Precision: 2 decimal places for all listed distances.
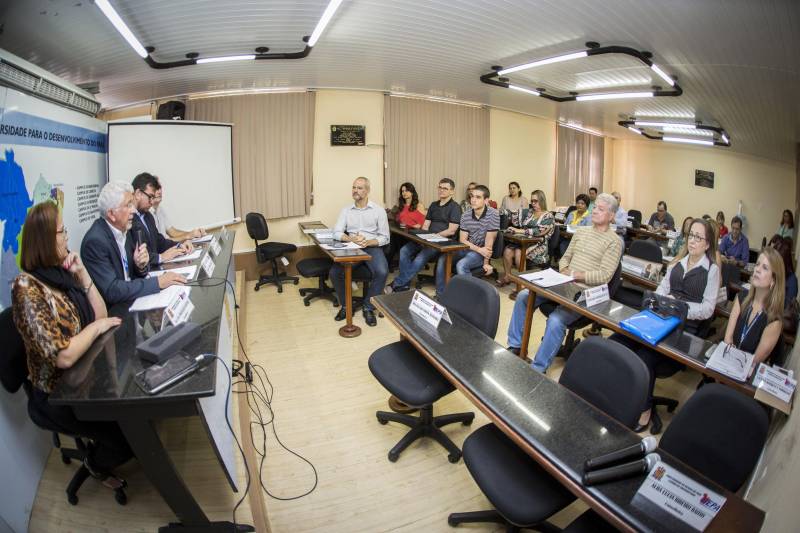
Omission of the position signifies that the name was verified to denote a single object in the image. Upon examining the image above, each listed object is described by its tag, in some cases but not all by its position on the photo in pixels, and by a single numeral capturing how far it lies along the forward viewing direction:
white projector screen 3.89
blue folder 2.13
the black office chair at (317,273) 4.45
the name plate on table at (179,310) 1.85
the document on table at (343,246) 3.97
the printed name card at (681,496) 1.04
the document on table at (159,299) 2.10
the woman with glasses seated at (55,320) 1.47
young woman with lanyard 2.02
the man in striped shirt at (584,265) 2.91
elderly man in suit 2.12
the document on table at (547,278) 2.97
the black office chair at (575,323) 2.95
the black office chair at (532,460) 1.39
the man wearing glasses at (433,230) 4.89
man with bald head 4.16
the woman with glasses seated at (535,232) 5.36
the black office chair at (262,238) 4.93
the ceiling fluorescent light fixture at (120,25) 2.17
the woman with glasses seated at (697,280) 2.63
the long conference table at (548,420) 1.08
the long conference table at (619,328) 1.93
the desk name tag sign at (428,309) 2.17
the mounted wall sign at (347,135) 5.83
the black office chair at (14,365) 1.59
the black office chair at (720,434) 1.31
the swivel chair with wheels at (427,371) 2.03
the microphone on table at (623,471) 1.15
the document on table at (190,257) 3.07
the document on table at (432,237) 4.59
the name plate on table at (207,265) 2.69
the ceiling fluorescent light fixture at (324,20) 2.54
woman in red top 5.93
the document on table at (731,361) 1.81
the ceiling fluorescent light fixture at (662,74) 3.48
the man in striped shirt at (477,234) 4.46
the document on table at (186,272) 2.60
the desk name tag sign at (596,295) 2.56
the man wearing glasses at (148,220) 3.03
